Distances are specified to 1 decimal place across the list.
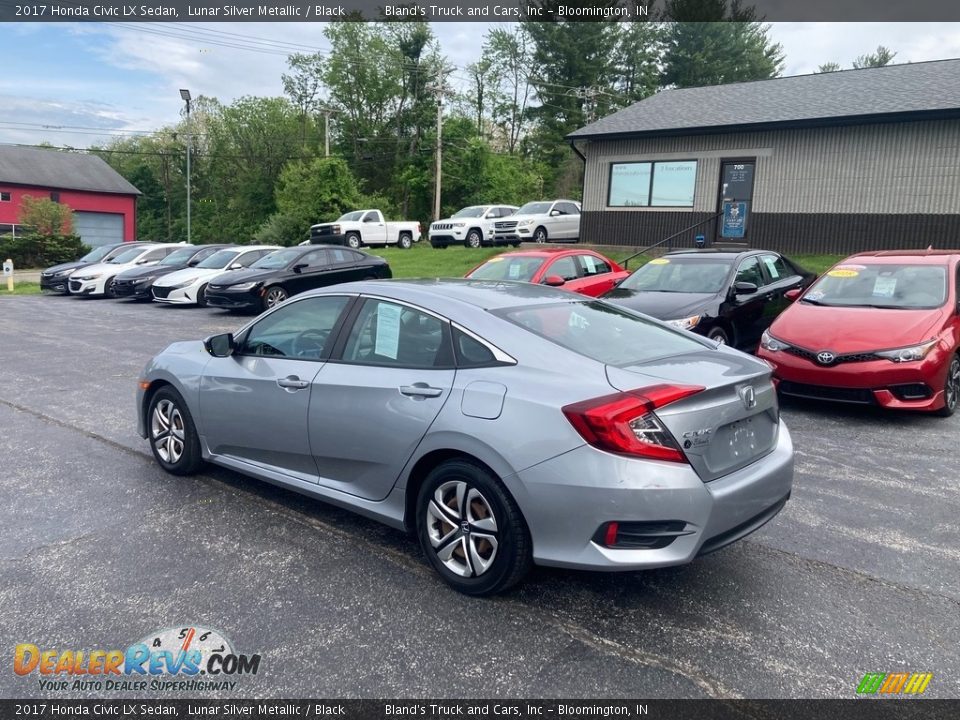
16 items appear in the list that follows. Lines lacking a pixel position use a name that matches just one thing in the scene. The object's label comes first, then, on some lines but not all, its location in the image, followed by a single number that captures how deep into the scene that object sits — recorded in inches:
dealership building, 686.5
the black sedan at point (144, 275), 788.0
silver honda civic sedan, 128.5
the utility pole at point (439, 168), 1519.4
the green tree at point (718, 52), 2069.4
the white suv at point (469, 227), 1063.0
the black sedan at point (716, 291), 372.2
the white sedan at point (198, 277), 727.1
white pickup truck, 1227.9
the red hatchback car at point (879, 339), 278.4
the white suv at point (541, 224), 985.9
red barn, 1831.9
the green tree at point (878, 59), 2709.2
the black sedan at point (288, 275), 645.9
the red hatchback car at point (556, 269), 483.5
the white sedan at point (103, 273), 832.9
